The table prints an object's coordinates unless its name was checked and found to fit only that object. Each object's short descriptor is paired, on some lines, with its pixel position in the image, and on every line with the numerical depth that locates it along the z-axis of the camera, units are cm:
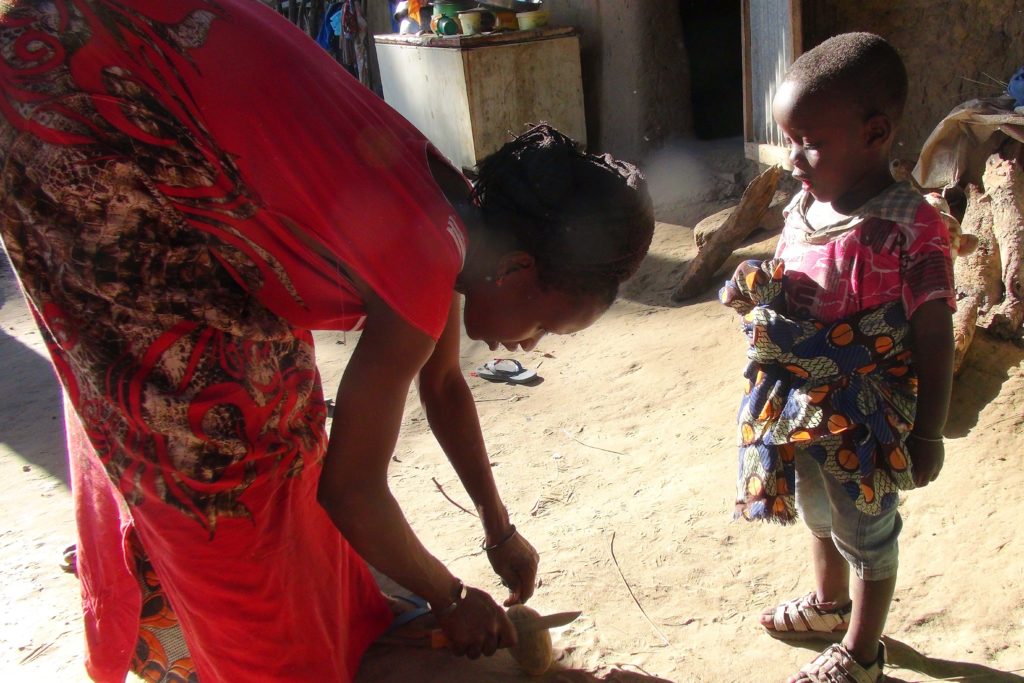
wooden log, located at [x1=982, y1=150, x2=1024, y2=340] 314
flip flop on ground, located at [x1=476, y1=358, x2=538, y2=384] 427
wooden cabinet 604
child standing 175
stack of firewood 313
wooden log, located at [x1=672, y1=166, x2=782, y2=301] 451
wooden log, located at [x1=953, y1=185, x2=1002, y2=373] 310
